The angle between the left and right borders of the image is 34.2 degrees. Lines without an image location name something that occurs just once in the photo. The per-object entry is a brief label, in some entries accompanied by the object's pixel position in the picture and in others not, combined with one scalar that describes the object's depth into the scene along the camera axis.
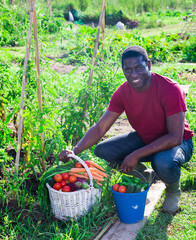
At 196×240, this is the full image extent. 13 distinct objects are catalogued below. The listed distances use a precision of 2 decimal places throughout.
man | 2.63
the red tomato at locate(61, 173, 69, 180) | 2.64
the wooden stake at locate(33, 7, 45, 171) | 2.65
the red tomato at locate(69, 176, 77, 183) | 2.63
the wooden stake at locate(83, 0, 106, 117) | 3.34
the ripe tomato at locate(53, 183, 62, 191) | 2.56
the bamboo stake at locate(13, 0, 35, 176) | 2.47
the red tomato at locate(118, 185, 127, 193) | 2.56
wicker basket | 2.52
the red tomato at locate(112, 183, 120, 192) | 2.60
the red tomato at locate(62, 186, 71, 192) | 2.54
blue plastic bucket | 2.51
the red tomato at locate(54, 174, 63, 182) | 2.60
